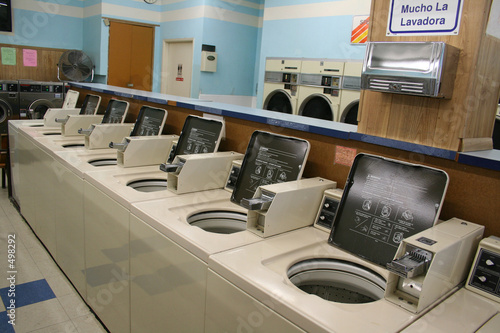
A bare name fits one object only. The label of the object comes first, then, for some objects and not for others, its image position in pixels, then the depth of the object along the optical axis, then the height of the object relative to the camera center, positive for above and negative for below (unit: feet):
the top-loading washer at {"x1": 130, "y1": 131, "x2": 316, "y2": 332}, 4.82 -2.00
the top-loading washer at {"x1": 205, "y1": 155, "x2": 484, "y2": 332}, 3.64 -1.90
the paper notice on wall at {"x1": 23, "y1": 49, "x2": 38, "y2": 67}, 23.67 +0.99
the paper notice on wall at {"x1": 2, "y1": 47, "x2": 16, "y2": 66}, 22.91 +0.97
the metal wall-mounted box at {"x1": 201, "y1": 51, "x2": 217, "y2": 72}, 23.76 +1.71
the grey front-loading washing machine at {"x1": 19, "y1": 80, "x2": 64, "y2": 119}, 20.86 -1.17
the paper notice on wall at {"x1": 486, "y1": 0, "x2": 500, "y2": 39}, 4.48 +1.07
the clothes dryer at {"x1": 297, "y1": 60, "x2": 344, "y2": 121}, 17.35 +0.44
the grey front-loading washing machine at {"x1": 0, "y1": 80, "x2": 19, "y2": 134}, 20.30 -1.49
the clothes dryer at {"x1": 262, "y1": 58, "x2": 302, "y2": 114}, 19.24 +0.55
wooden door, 24.89 +1.77
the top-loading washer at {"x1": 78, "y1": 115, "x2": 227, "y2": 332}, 6.53 -2.17
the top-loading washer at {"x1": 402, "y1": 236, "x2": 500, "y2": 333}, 3.54 -1.93
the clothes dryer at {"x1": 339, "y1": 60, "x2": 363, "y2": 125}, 16.55 +0.39
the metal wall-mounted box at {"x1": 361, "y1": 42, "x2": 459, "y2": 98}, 4.42 +0.45
